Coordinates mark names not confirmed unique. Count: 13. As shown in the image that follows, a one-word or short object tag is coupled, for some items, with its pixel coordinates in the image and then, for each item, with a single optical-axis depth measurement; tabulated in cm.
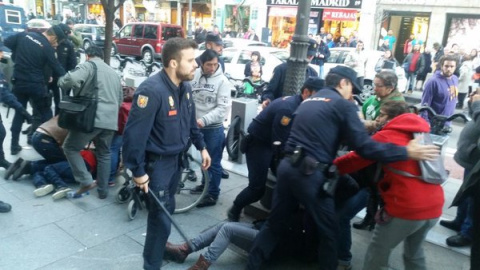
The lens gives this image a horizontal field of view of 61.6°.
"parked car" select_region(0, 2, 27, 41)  1182
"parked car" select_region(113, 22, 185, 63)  2041
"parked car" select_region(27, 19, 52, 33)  800
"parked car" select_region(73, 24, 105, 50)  2175
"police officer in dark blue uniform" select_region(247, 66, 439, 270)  287
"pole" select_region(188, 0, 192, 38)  2478
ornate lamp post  404
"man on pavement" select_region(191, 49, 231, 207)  467
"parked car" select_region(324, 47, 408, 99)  1365
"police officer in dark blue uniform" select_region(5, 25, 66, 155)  596
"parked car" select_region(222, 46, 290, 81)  1289
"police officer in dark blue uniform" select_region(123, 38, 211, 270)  293
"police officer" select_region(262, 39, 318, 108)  514
